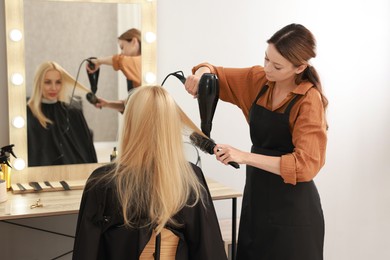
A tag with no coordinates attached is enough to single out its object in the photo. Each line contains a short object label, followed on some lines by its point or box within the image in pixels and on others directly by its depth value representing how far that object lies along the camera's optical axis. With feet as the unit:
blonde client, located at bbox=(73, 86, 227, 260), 5.11
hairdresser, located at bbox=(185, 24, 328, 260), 5.95
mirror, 7.67
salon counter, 6.66
